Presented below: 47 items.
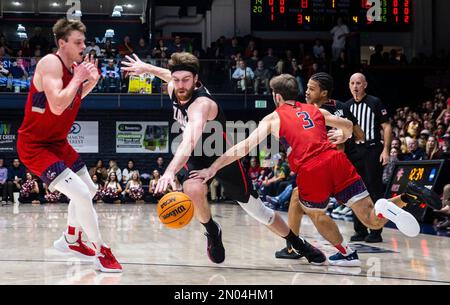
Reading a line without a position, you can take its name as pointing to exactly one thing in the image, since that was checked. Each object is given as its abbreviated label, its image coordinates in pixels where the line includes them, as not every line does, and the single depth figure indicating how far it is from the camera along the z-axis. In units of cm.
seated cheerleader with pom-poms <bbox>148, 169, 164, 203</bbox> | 1830
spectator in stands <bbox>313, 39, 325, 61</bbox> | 2142
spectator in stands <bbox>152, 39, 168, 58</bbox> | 1920
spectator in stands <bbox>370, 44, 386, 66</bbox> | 2134
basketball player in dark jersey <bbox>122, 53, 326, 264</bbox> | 507
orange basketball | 475
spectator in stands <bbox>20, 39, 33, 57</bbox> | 1964
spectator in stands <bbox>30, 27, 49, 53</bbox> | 2005
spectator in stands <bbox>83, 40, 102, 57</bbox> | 1834
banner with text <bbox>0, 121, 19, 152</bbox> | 2077
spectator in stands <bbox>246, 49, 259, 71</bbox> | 1855
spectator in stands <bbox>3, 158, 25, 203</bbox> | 1820
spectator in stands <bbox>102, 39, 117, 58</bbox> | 1846
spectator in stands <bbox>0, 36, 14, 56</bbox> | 1893
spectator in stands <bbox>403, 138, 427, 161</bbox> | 1175
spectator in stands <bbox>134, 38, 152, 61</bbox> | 1934
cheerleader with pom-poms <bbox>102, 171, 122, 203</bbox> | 1831
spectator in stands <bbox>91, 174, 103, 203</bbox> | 1827
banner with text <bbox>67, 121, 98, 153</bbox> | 2081
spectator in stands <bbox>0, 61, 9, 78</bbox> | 1768
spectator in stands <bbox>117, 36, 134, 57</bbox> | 1964
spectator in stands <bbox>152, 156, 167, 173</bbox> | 1988
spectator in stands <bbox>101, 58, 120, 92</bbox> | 1797
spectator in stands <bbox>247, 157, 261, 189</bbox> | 1806
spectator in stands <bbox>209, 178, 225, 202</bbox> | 1898
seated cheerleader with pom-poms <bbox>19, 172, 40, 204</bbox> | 1803
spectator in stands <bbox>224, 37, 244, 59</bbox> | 2086
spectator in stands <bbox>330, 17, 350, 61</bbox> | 2064
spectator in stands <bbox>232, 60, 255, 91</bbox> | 1860
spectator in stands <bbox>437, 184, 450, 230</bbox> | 889
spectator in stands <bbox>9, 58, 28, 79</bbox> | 1752
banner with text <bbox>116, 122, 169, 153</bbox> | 2112
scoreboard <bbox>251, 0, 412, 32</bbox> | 2062
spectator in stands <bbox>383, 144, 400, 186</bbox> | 1120
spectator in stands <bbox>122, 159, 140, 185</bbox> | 1934
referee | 737
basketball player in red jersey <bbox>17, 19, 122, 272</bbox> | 479
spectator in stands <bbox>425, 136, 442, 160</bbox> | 1084
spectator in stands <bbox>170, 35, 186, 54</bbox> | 2023
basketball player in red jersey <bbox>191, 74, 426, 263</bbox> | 510
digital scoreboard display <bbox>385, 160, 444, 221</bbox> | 963
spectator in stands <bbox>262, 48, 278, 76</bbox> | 1862
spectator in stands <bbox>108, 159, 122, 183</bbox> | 1911
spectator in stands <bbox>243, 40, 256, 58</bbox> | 2063
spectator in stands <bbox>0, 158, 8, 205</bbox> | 1797
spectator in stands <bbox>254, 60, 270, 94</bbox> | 1858
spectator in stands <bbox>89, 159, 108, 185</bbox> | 1892
